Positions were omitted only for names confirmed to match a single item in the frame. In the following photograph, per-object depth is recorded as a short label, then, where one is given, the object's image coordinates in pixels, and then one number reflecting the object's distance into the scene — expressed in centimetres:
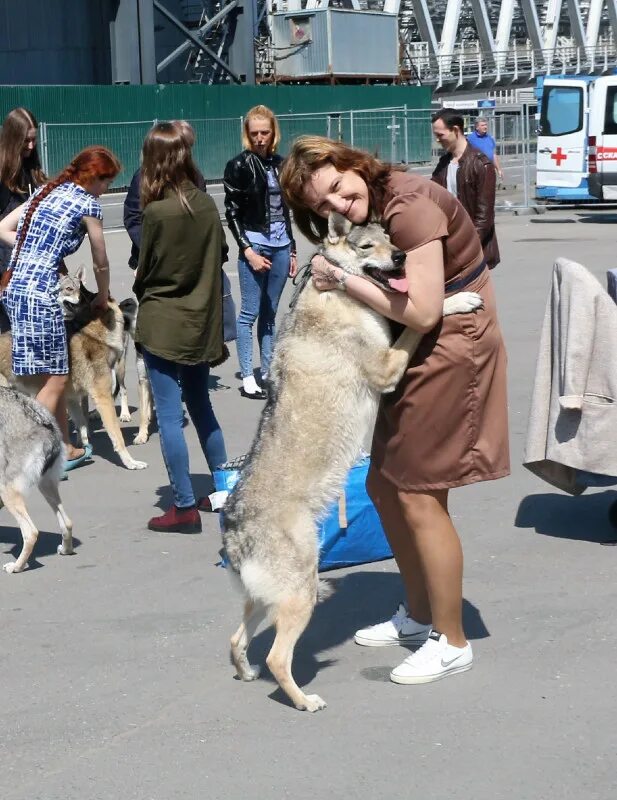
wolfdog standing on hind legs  385
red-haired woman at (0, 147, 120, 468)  631
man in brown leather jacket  873
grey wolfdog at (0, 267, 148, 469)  718
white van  2188
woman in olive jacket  564
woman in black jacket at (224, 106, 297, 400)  848
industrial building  4041
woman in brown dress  372
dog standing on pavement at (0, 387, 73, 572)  548
